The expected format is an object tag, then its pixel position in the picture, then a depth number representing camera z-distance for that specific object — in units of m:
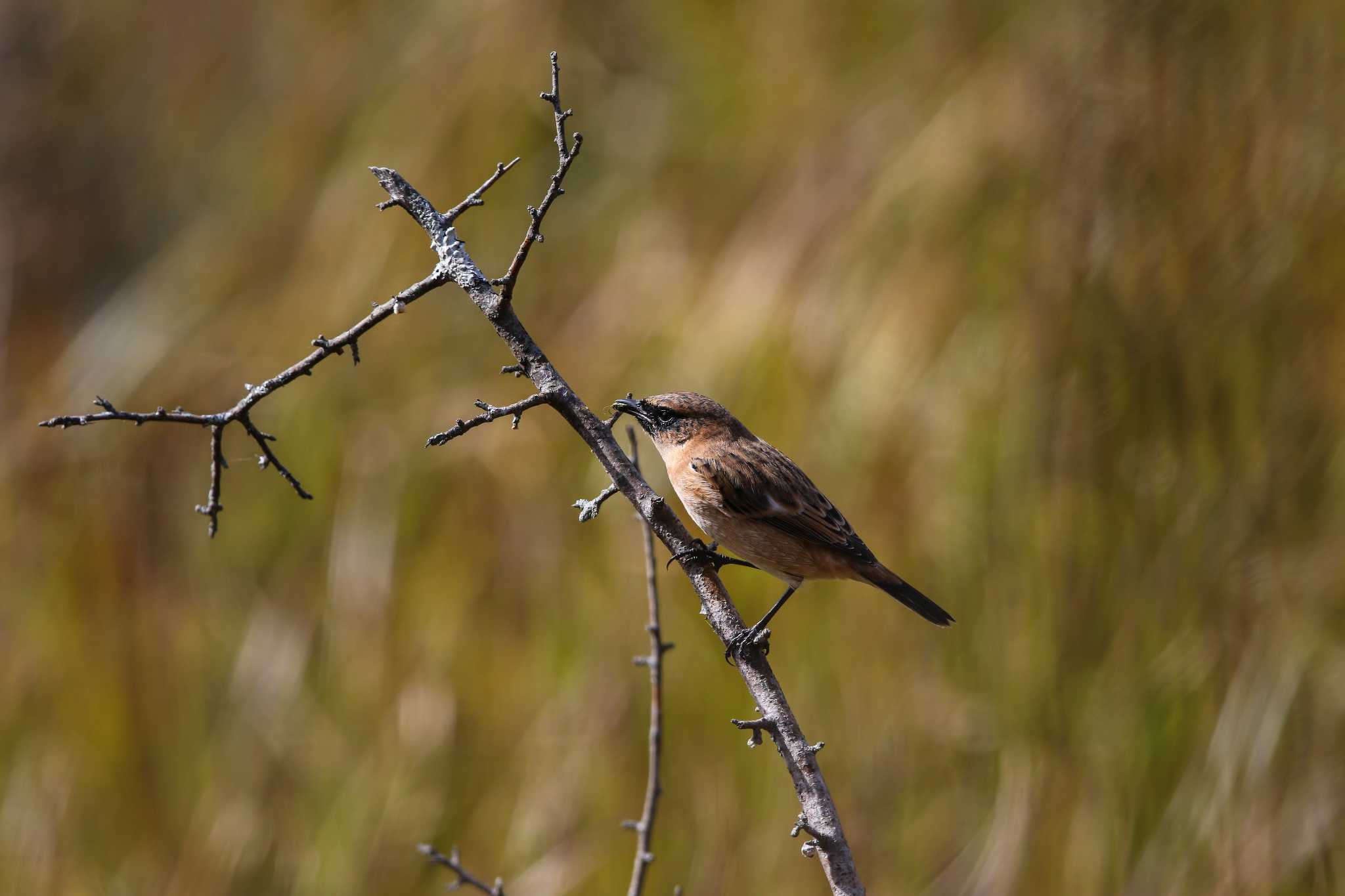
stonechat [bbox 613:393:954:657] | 6.36
